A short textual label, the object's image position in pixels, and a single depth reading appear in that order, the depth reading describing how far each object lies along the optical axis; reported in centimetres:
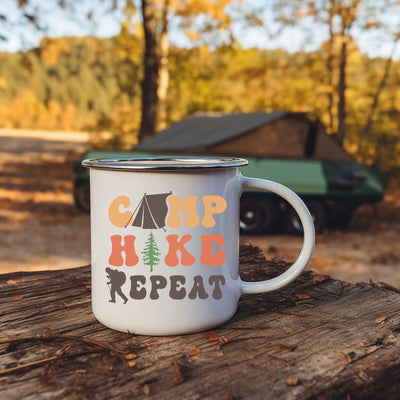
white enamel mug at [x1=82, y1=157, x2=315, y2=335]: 23
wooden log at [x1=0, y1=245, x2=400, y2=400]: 21
